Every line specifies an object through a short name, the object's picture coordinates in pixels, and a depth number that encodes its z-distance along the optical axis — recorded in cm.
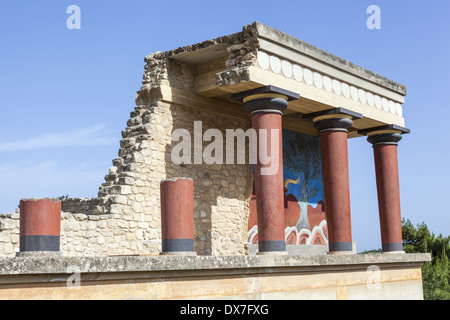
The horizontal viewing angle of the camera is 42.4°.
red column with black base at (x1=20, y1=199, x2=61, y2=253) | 581
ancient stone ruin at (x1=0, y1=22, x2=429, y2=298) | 927
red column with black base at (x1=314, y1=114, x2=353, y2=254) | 1107
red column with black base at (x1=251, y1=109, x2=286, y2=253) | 932
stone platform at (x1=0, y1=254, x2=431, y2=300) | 473
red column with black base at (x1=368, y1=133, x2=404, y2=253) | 1291
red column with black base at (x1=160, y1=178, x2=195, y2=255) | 641
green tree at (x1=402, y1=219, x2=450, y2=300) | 1703
